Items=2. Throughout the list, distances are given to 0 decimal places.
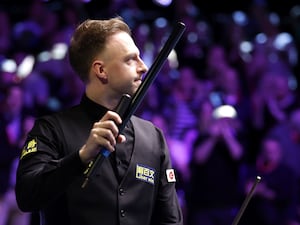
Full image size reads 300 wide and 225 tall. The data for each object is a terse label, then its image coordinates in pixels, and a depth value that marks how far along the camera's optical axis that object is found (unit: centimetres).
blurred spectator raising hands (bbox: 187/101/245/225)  1313
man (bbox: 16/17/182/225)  528
